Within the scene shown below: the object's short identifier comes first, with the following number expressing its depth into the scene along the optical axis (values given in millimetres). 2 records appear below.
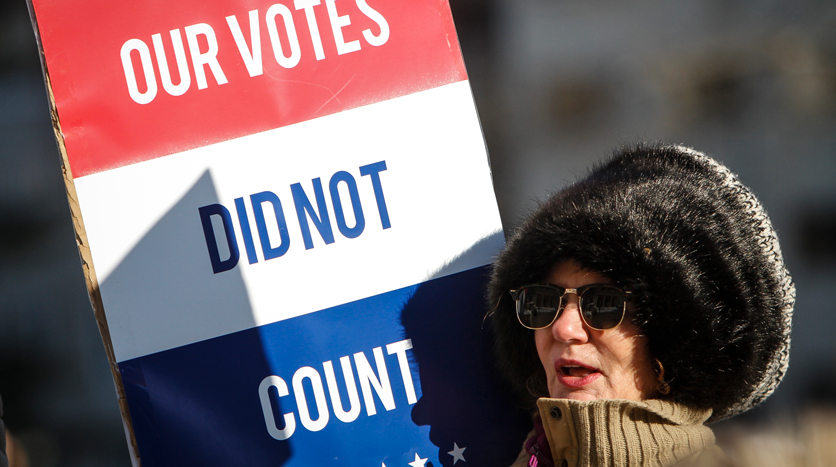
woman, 6072
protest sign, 6241
